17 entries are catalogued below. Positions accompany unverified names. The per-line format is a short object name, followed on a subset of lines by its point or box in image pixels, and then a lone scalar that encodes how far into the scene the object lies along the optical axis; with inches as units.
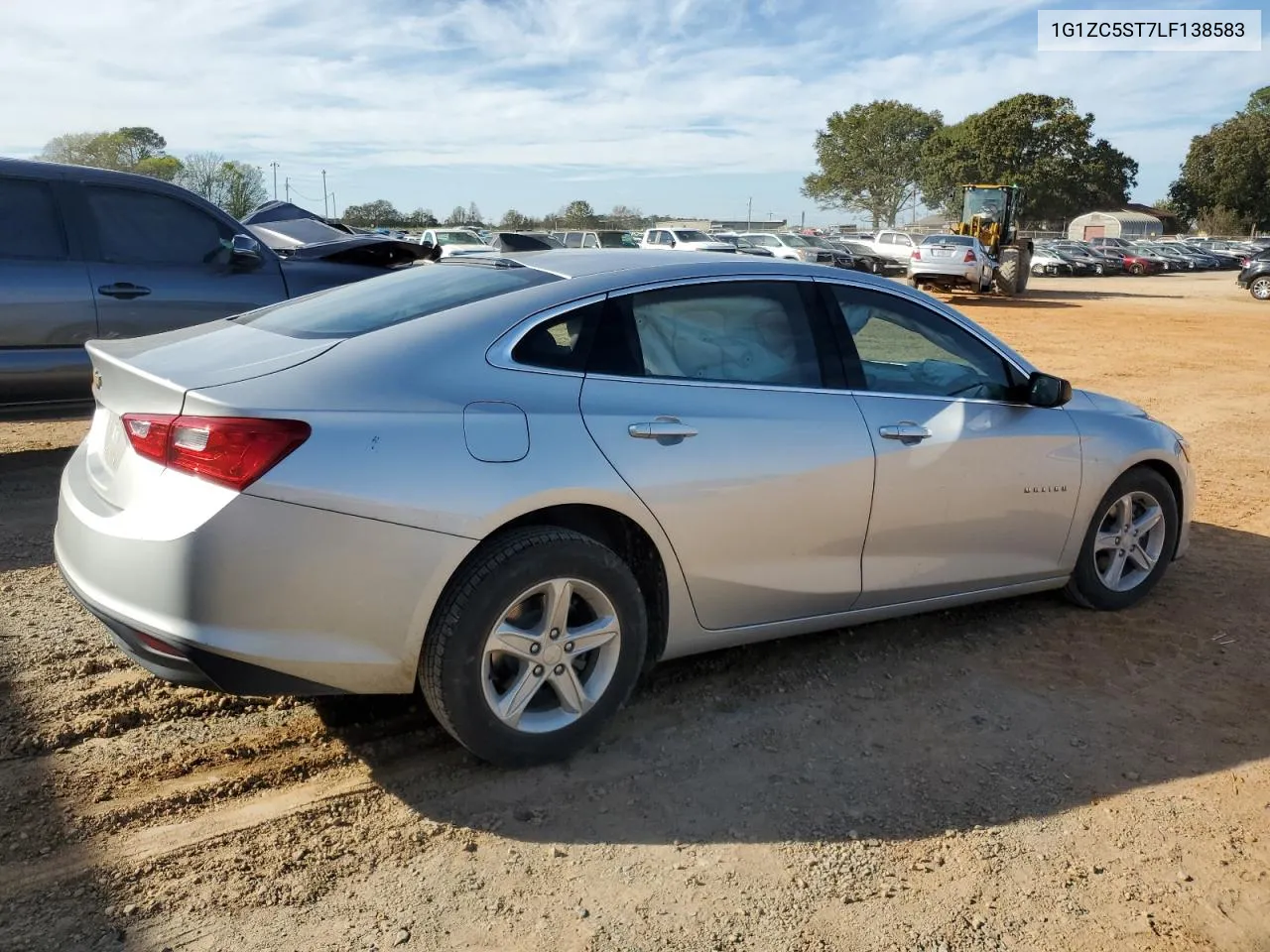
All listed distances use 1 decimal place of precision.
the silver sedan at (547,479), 110.7
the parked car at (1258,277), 1227.2
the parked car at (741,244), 1254.2
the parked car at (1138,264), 2068.2
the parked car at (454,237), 1274.4
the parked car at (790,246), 1395.2
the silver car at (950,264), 1060.5
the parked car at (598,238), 1334.9
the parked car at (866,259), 1502.2
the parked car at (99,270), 244.1
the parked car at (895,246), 1571.1
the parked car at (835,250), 1415.6
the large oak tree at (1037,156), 3053.6
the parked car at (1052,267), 1941.4
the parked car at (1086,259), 1996.8
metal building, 3408.0
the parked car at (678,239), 1258.0
